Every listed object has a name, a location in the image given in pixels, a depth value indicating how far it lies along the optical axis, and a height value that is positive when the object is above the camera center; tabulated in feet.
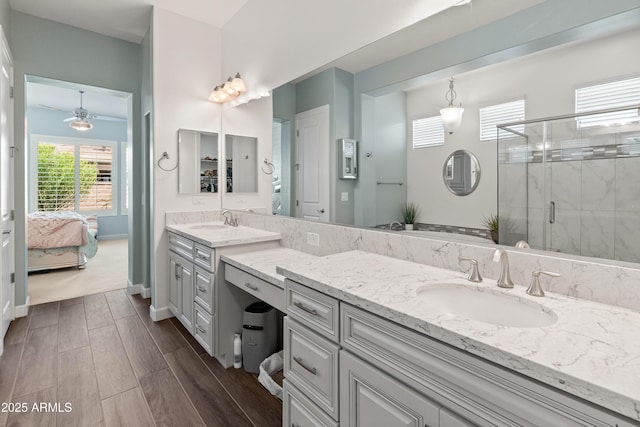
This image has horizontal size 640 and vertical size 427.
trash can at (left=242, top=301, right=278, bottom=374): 7.17 -2.87
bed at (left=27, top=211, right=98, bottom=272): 14.99 -1.50
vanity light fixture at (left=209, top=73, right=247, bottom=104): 9.96 +3.88
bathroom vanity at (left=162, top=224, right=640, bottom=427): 2.19 -1.22
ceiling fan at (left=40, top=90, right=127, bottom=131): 18.43 +5.35
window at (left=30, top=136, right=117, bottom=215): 22.07 +2.56
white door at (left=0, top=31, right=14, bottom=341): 8.31 +0.74
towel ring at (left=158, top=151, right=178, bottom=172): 10.29 +1.70
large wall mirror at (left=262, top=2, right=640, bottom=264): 3.54 +1.62
